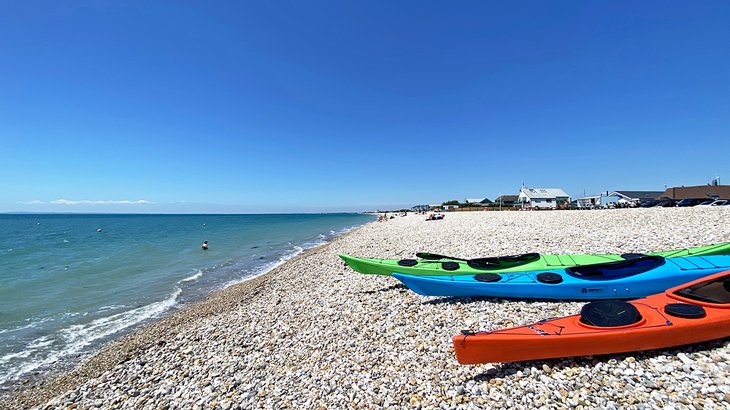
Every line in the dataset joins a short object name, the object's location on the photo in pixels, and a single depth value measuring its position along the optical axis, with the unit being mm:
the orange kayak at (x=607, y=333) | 3906
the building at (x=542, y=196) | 62500
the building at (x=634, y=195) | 55375
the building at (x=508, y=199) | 77138
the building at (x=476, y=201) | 89769
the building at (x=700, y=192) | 44334
